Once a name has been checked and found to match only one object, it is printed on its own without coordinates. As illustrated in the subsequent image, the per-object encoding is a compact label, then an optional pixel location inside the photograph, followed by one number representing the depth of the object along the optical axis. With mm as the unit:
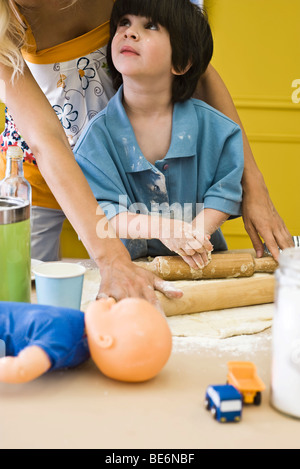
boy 1442
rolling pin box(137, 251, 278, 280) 1189
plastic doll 738
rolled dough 1001
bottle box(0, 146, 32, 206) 1380
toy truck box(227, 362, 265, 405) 729
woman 1098
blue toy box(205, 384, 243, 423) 688
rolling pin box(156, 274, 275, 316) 1082
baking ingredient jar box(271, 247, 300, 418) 671
